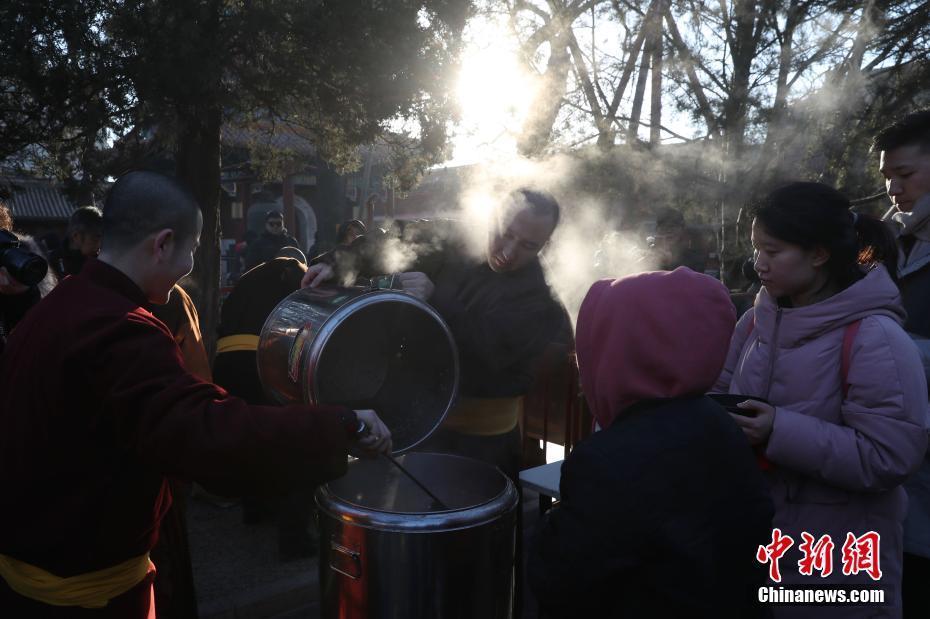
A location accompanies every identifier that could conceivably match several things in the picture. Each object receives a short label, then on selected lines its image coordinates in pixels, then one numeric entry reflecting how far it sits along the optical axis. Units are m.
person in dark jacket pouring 2.58
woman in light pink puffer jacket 1.75
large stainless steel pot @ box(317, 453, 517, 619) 2.00
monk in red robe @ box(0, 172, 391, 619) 1.57
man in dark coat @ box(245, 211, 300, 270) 8.32
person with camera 2.65
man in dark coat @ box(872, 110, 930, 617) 2.38
